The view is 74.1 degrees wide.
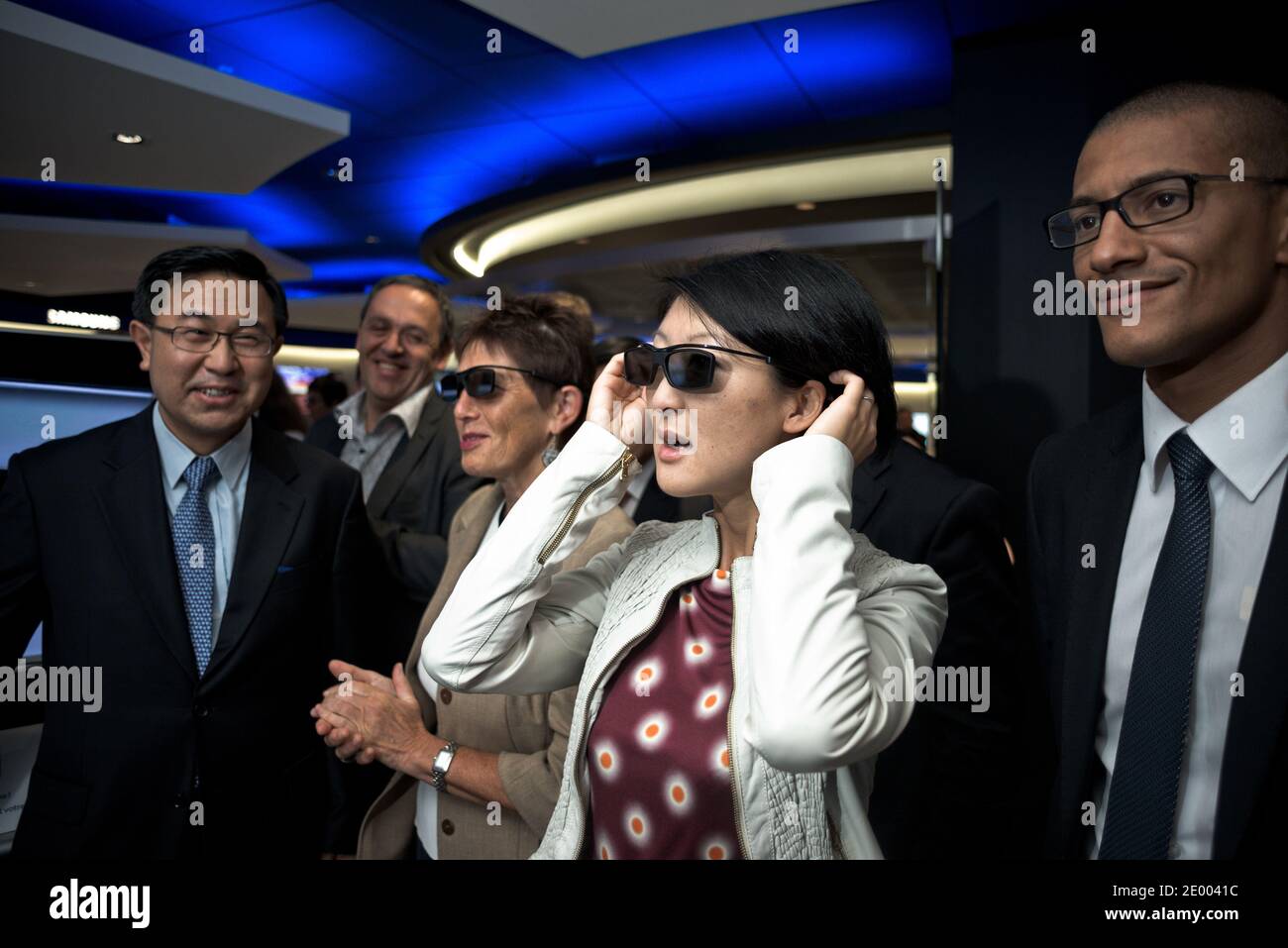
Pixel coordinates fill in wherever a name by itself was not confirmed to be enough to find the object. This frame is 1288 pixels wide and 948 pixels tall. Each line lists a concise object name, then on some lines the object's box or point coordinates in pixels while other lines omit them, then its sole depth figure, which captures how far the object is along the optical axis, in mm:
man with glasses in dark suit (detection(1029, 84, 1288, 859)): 1164
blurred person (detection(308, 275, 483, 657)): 2338
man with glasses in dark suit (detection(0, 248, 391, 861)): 1547
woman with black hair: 1078
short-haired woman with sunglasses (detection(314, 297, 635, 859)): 1635
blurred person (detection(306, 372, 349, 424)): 5164
